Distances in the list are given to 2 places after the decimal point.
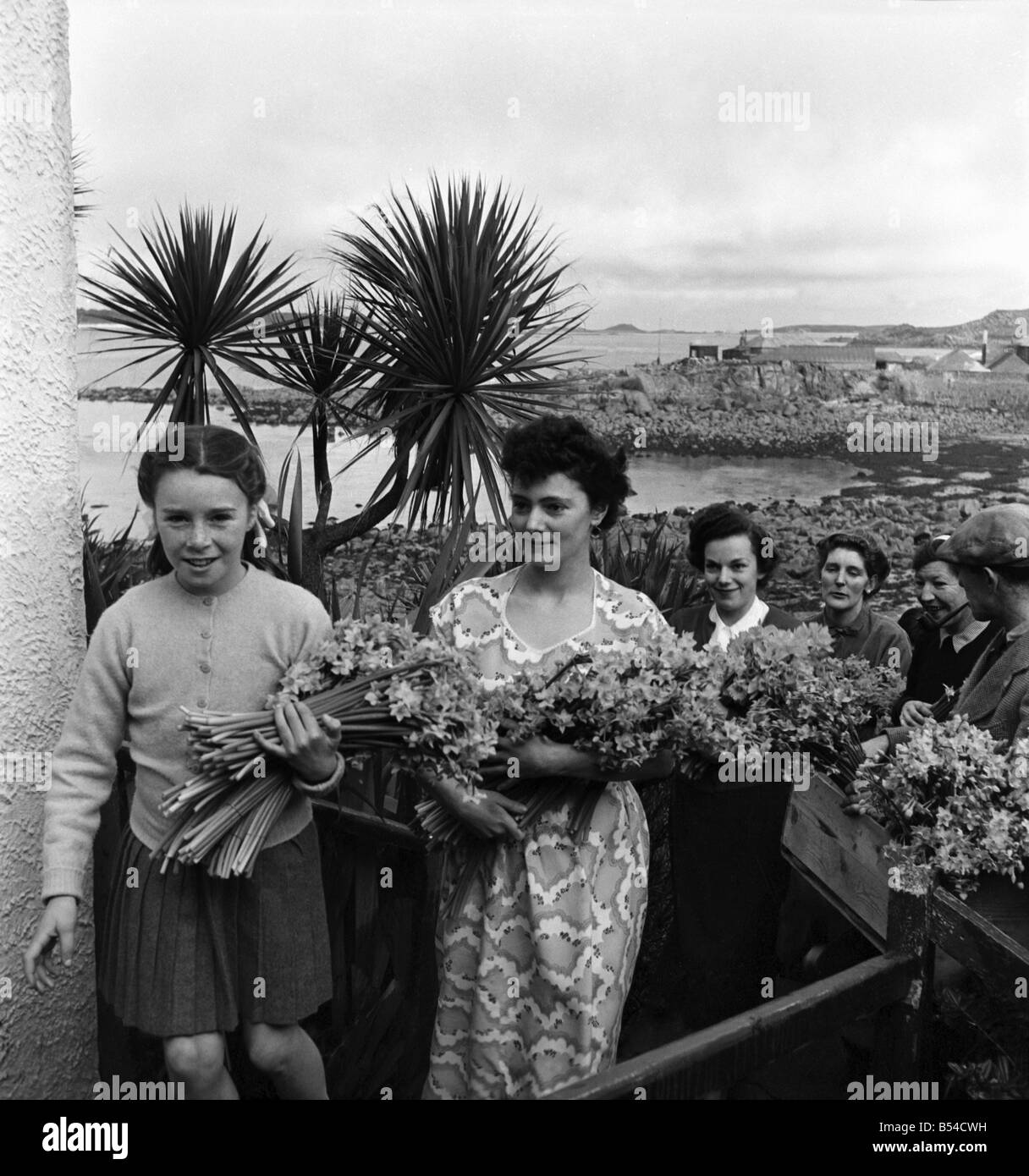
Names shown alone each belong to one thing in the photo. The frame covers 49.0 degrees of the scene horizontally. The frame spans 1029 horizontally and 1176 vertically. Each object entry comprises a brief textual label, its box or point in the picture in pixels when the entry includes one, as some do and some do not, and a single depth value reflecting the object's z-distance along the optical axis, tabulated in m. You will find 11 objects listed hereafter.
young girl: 2.04
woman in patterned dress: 2.28
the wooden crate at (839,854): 2.45
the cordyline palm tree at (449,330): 6.02
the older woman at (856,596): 4.19
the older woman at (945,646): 3.49
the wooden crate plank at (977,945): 1.94
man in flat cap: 2.43
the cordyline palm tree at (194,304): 6.08
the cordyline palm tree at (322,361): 6.17
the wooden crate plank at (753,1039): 1.80
